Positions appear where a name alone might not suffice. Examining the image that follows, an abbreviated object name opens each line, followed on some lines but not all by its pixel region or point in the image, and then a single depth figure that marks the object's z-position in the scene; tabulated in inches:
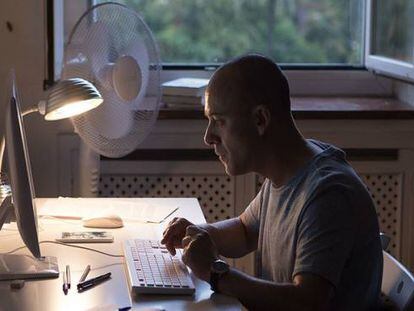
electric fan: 115.9
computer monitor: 92.1
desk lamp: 102.4
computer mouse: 112.4
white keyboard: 91.5
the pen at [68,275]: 94.2
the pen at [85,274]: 95.2
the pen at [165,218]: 114.8
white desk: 89.0
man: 89.0
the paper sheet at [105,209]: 116.4
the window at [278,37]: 153.7
